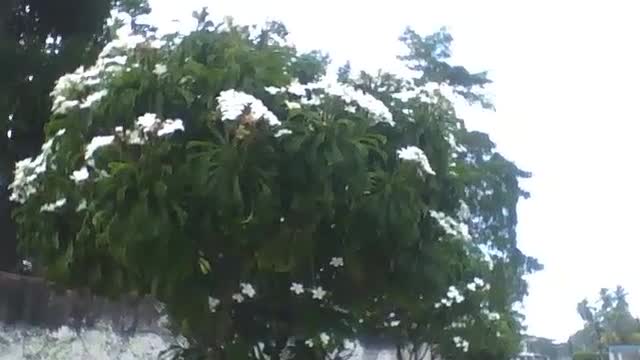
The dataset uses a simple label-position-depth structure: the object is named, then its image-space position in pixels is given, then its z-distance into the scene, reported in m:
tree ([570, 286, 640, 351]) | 43.77
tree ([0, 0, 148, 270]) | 8.04
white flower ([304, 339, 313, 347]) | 3.93
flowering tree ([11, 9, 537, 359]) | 3.21
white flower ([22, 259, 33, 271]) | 6.56
